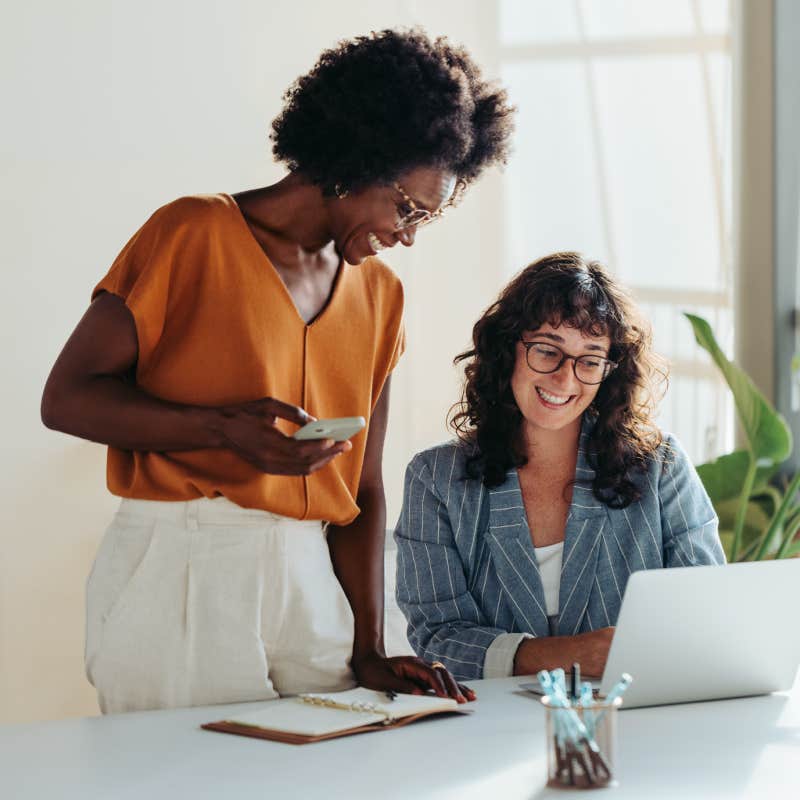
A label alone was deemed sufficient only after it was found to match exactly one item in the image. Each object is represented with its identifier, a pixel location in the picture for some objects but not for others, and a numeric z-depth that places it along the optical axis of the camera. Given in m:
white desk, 1.97
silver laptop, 2.14
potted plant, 3.65
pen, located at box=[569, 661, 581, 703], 1.98
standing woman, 2.18
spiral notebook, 2.11
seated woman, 2.56
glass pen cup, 1.96
